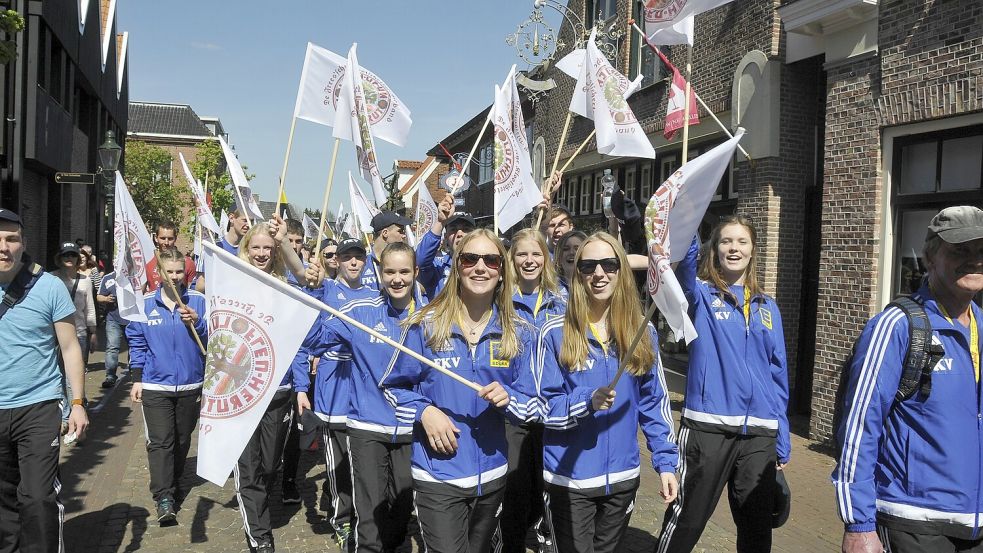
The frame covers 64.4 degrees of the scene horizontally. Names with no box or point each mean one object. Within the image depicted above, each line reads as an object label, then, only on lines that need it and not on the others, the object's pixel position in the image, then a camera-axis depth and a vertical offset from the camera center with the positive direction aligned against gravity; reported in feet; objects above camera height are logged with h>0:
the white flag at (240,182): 24.29 +2.38
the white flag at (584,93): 22.02 +5.02
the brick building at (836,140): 24.23 +4.94
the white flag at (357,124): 21.86 +3.86
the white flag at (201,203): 25.46 +1.75
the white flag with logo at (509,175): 20.92 +2.50
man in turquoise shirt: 13.87 -2.69
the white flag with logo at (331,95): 23.47 +5.12
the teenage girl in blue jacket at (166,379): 18.56 -2.97
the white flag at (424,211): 23.95 +1.60
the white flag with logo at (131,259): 18.37 -0.13
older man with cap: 9.14 -1.81
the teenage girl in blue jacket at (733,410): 13.83 -2.44
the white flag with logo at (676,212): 10.78 +0.87
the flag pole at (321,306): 10.84 -0.69
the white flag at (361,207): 31.40 +2.24
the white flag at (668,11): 15.97 +5.63
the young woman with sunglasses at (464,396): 11.34 -1.98
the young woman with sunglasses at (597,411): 11.52 -2.12
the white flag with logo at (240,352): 12.01 -1.48
